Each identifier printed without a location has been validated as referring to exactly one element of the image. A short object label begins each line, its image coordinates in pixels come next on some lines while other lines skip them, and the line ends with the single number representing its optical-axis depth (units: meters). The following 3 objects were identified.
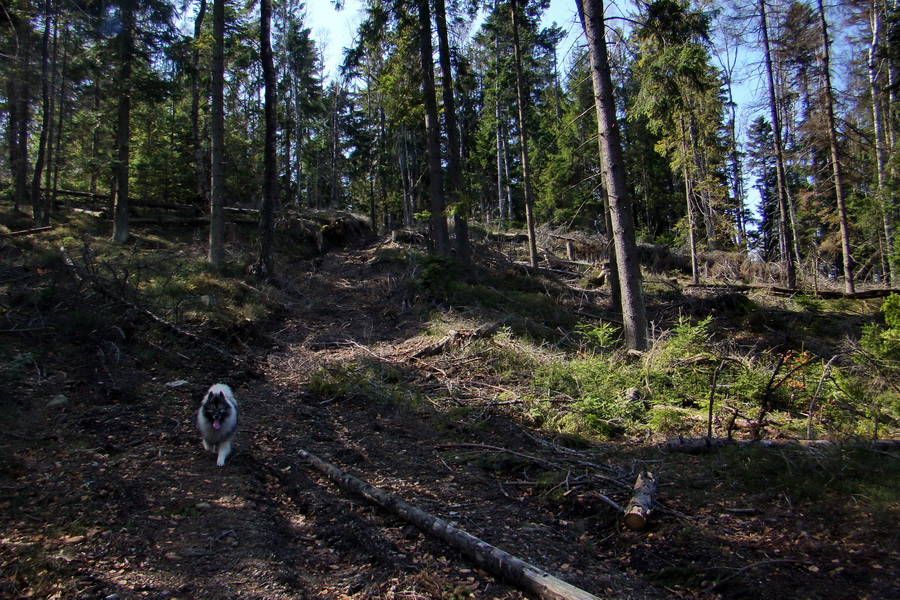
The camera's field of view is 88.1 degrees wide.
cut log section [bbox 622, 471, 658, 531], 3.53
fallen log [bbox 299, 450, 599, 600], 2.70
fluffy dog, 4.68
